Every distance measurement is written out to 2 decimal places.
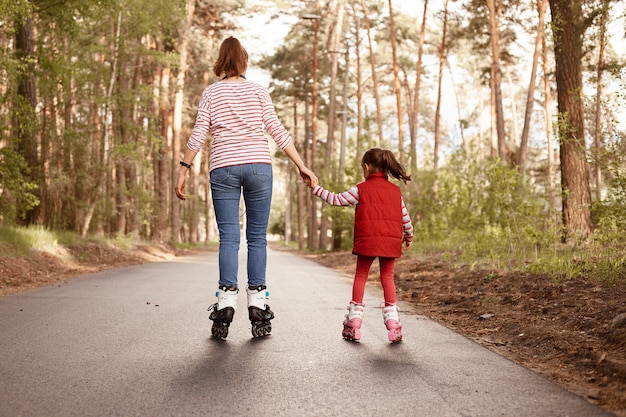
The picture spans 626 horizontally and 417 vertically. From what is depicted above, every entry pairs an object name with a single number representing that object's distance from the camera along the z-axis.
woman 5.09
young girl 5.25
